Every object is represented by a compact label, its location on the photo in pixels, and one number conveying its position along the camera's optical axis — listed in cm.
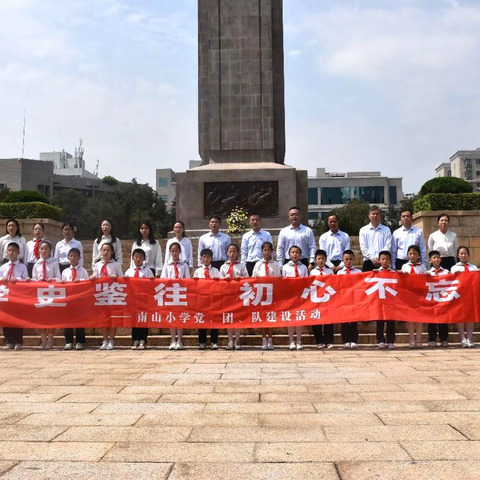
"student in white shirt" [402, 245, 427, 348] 883
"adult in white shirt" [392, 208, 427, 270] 921
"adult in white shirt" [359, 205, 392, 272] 923
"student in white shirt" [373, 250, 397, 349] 851
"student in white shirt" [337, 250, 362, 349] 855
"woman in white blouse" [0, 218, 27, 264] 973
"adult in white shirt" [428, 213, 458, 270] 927
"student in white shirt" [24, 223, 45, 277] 973
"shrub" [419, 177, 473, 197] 2119
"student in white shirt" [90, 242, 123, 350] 903
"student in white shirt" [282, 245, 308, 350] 893
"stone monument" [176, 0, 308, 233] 1795
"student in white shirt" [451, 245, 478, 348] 847
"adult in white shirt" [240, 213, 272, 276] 947
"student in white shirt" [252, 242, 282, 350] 888
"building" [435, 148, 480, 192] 9756
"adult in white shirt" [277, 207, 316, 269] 940
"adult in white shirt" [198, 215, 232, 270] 968
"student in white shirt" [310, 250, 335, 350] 860
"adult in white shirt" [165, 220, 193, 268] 935
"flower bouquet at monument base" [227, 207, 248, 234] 1570
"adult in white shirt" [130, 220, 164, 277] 934
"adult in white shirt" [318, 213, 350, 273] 930
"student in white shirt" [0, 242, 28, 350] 901
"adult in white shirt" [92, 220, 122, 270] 937
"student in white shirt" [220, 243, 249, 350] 892
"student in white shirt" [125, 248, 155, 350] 916
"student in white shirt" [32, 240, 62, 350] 922
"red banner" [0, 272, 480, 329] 864
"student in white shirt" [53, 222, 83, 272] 973
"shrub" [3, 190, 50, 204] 1859
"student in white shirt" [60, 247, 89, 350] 894
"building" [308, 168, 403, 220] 7881
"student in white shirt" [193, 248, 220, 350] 902
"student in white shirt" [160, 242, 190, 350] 912
